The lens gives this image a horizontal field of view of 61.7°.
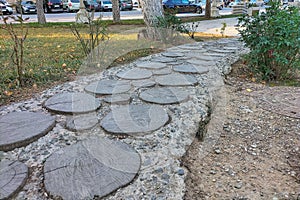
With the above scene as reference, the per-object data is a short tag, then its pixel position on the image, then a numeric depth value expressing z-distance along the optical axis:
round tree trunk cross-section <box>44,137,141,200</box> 1.06
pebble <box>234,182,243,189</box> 1.21
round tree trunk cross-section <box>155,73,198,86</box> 2.41
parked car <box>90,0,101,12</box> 18.19
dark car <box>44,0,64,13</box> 17.50
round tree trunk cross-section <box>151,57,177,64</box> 3.35
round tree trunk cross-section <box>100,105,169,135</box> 1.56
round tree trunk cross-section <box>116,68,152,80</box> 2.64
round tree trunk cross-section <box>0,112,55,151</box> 1.37
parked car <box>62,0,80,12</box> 17.80
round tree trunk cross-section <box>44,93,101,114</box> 1.81
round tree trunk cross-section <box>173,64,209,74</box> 2.85
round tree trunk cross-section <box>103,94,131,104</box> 1.99
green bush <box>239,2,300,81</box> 2.55
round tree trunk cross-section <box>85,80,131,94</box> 2.22
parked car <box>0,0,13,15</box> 14.35
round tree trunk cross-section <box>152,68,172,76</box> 2.75
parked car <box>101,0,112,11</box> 18.69
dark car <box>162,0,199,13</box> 16.76
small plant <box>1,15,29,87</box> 2.46
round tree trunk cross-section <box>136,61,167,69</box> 3.01
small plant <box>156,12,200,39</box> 4.99
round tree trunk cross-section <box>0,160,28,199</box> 1.04
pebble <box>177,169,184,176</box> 1.24
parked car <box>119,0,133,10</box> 20.43
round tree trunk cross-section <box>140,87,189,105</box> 2.01
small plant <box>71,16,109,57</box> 3.26
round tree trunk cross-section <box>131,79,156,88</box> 2.37
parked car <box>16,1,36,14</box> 17.22
